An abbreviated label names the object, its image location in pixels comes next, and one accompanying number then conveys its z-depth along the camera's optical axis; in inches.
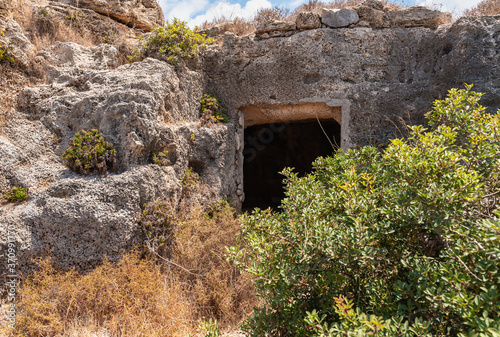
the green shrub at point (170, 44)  200.2
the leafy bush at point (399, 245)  62.9
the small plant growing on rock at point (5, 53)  176.0
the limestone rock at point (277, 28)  217.6
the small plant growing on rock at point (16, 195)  147.9
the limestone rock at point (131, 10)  255.4
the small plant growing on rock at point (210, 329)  85.9
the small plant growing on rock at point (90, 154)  154.9
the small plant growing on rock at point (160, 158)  169.7
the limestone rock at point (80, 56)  197.5
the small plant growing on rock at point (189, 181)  186.7
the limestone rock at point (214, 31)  238.1
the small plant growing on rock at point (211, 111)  211.5
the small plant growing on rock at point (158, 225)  154.7
